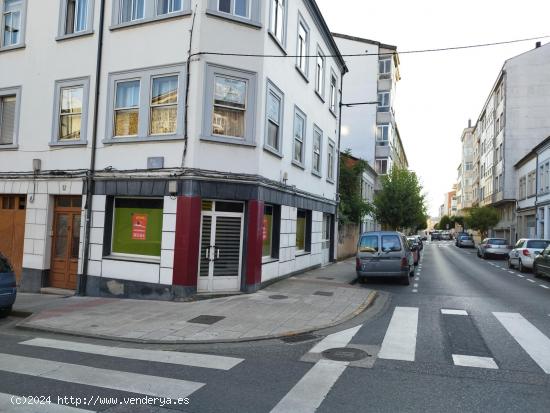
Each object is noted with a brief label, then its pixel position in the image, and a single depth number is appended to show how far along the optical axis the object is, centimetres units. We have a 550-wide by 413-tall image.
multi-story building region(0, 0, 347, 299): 1155
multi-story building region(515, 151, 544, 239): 3672
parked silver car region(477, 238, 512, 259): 3126
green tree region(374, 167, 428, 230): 3694
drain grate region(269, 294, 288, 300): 1158
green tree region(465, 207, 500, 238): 4975
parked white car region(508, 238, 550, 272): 2108
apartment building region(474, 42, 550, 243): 4356
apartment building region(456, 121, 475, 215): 9244
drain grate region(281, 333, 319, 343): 774
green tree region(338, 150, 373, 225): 2572
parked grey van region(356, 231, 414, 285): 1509
